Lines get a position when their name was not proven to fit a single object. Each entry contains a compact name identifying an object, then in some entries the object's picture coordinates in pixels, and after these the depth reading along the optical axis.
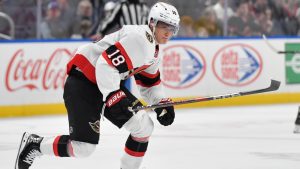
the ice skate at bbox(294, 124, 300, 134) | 15.70
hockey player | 9.13
